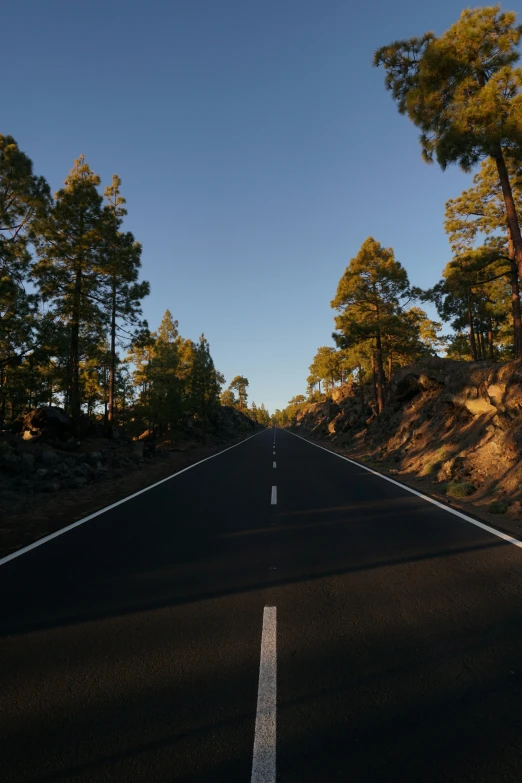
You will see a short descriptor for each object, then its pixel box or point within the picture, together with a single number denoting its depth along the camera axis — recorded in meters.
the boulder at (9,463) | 12.53
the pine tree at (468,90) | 12.98
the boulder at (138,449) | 20.14
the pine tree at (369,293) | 27.81
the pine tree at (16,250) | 13.74
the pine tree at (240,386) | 119.27
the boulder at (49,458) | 14.41
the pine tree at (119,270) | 22.36
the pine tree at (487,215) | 17.05
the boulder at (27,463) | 12.90
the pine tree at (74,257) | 21.08
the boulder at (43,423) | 19.62
